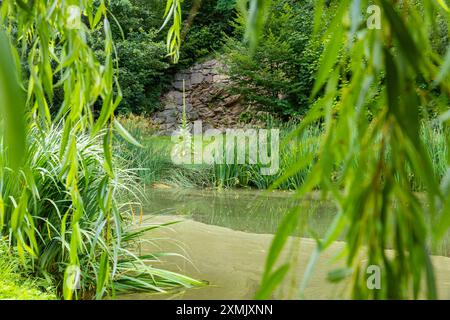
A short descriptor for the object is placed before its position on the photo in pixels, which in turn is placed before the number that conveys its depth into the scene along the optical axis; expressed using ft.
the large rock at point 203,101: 47.42
